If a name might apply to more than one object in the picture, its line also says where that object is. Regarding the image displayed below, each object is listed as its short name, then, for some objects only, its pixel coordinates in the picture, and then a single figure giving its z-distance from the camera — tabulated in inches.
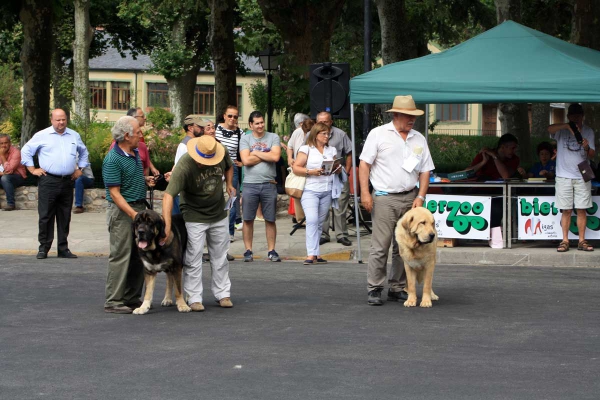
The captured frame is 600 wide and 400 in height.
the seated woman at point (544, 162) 642.8
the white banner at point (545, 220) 573.9
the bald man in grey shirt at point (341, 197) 575.5
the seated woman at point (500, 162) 630.5
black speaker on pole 609.9
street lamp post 1071.0
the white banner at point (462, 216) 582.9
